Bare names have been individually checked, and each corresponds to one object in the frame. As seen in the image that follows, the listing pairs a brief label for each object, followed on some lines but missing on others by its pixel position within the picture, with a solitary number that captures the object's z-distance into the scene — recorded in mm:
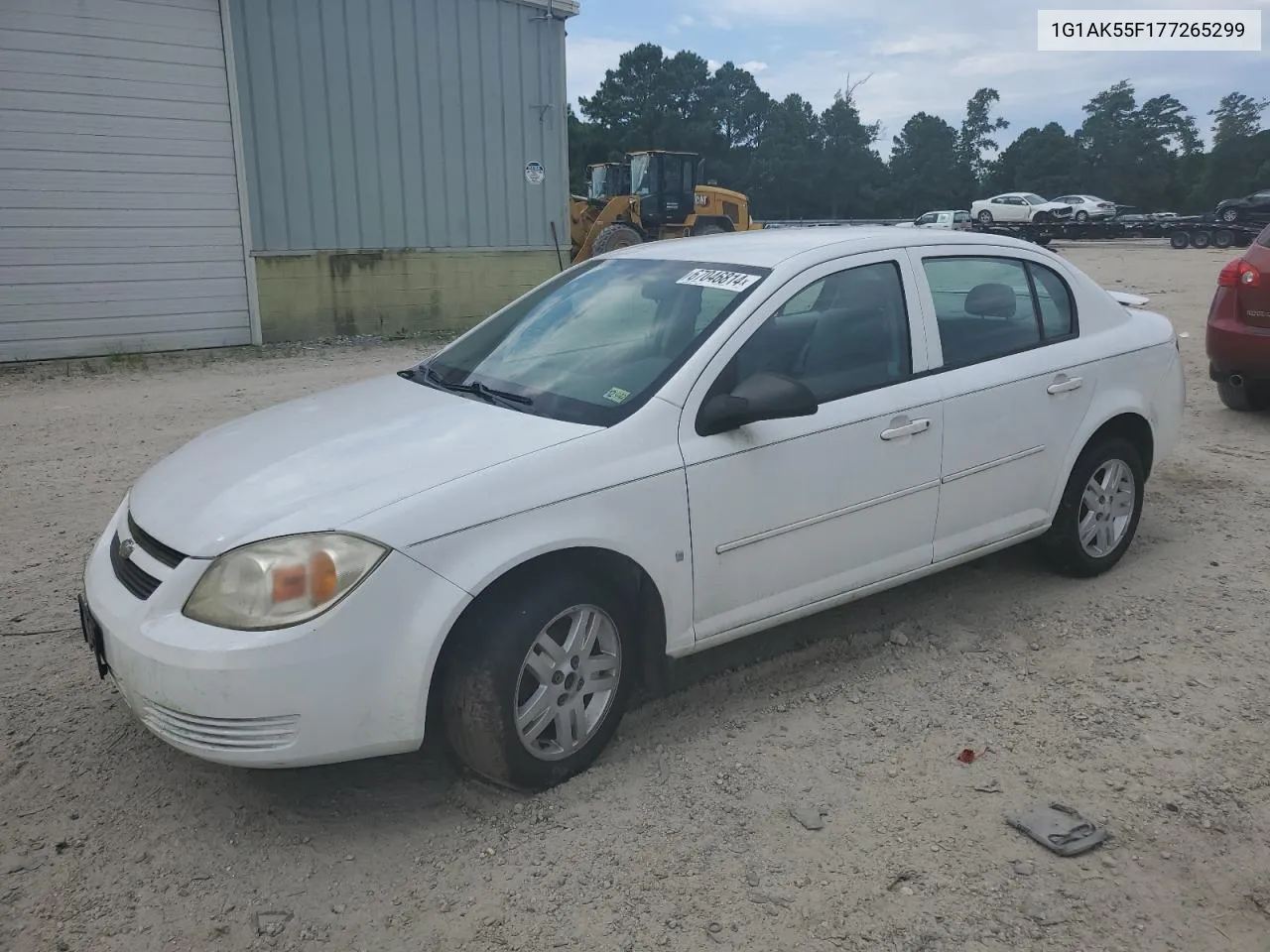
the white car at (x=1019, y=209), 43906
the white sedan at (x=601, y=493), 2713
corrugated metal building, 11945
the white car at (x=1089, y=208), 44125
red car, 7203
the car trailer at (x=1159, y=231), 31578
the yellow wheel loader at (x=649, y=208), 20750
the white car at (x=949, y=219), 38438
